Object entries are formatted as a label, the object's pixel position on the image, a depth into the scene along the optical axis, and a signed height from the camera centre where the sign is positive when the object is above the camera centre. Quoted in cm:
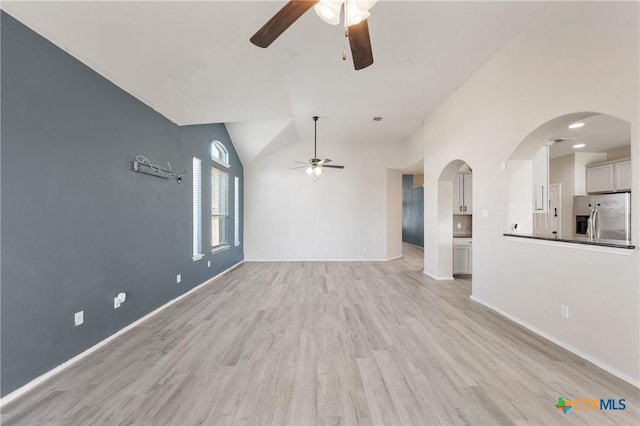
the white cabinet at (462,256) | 538 -88
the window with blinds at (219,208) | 553 +13
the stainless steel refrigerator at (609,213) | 539 +5
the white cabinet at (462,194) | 559 +46
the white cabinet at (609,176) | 553 +88
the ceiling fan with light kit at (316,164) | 532 +105
